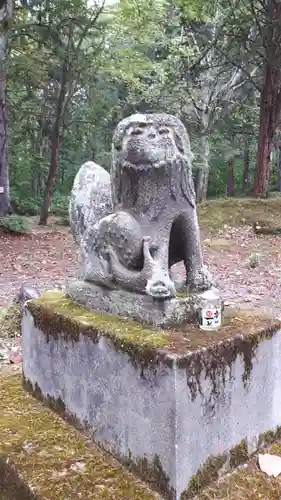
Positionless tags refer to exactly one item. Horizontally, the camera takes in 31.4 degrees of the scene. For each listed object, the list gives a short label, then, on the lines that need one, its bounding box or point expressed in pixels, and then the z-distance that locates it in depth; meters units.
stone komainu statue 2.28
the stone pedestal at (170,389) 1.93
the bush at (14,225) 10.15
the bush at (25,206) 15.05
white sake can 2.18
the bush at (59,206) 14.50
